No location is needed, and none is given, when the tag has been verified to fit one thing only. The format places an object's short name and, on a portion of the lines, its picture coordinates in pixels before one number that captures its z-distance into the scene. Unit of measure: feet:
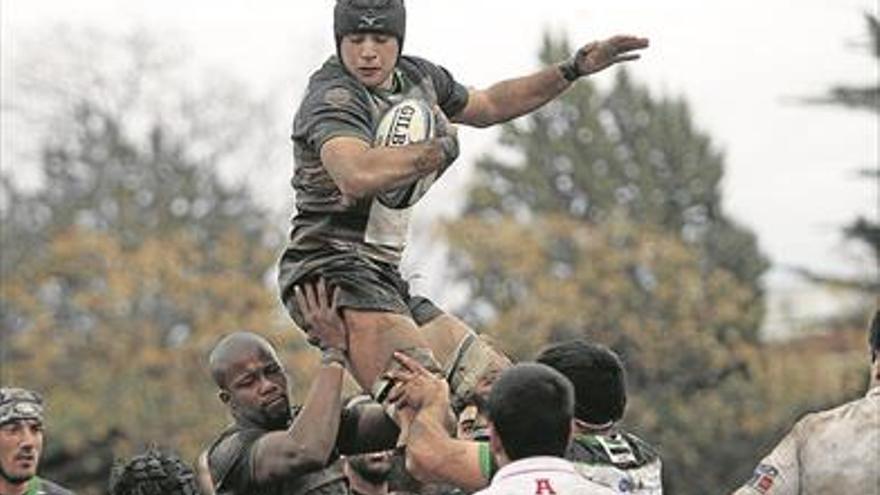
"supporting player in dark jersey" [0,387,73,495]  84.69
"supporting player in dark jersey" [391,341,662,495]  52.90
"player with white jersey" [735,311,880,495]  53.93
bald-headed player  61.77
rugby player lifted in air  58.23
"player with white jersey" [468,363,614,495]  45.16
